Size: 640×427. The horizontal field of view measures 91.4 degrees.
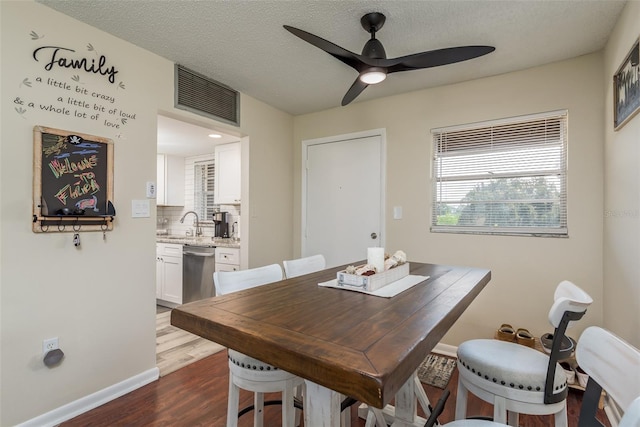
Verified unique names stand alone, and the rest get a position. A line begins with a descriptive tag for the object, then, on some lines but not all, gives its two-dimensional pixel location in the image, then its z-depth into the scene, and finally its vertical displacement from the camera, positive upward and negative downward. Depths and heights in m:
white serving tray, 1.45 -0.32
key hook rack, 1.83 -0.07
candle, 1.59 -0.22
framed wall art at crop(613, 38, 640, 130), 1.60 +0.71
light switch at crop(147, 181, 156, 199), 2.37 +0.17
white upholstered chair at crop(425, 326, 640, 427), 0.79 -0.43
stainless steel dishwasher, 3.87 -0.76
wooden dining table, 0.74 -0.36
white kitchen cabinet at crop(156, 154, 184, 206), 5.00 +0.52
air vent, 2.57 +1.03
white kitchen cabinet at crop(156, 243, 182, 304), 4.08 -0.81
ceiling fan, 1.70 +0.89
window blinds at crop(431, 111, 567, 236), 2.52 +0.33
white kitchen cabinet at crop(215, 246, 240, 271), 3.65 -0.55
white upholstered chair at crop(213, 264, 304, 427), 1.35 -0.74
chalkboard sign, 1.82 +0.19
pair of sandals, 2.33 -0.93
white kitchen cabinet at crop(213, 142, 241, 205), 4.16 +0.52
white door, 3.31 +0.19
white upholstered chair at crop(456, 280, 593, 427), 1.17 -0.65
